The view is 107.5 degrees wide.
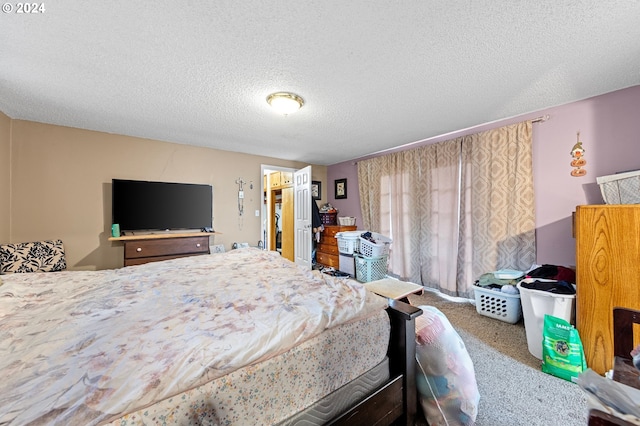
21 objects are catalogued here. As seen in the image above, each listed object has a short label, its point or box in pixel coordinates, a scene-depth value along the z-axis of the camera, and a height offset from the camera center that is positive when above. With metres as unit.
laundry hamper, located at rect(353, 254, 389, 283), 3.88 -0.93
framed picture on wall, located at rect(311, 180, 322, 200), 5.34 +0.55
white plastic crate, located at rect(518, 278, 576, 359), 1.89 -0.82
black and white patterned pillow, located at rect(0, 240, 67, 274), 2.41 -0.45
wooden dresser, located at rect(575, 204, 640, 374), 1.60 -0.43
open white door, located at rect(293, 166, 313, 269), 4.36 -0.03
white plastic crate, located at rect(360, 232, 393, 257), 3.89 -0.56
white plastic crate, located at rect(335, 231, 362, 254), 4.15 -0.50
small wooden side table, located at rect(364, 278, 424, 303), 1.87 -0.65
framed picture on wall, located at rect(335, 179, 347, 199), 5.12 +0.56
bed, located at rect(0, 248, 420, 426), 0.67 -0.48
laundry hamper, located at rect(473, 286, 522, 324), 2.50 -1.02
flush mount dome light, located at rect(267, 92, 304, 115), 2.18 +1.07
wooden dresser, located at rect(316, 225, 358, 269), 4.71 -0.69
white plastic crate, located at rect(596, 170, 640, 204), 1.98 +0.20
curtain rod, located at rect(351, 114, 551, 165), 2.57 +1.12
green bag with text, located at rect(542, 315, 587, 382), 1.67 -1.02
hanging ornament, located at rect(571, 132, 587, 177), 2.33 +0.51
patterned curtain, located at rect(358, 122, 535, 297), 2.75 +0.07
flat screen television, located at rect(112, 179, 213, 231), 3.19 +0.14
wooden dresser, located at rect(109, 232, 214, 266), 3.04 -0.43
